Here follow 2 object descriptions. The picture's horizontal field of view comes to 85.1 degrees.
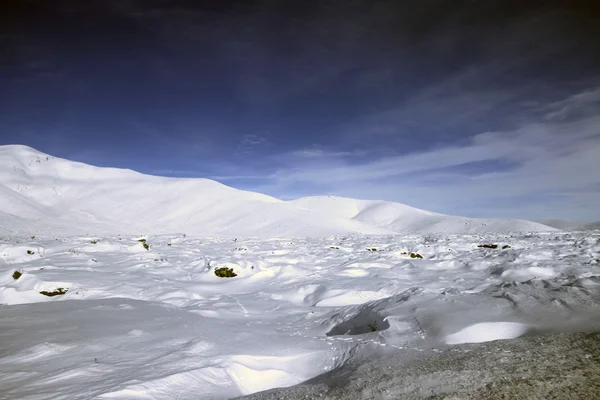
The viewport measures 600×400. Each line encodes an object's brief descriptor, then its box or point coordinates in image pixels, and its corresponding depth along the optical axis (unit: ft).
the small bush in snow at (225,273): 23.76
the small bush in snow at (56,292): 17.78
